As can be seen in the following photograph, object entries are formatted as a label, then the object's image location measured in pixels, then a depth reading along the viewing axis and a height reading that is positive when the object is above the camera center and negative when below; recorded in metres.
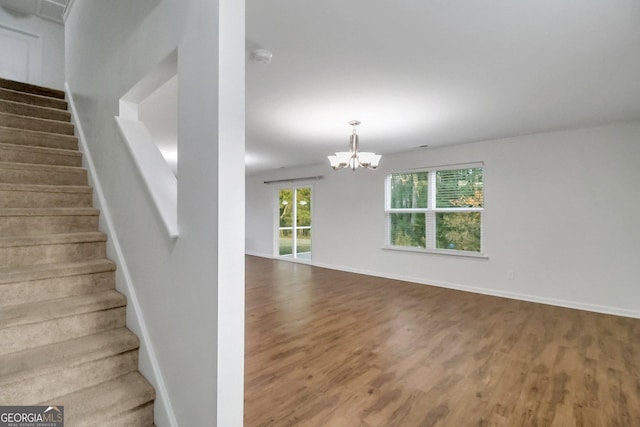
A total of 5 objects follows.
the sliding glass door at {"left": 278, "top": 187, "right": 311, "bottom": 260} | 7.75 -0.21
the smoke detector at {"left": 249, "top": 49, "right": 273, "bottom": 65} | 2.16 +1.17
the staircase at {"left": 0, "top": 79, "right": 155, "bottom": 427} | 1.29 -0.46
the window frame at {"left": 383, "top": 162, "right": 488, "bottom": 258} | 4.93 +0.07
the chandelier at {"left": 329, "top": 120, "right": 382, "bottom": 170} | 3.63 +0.69
